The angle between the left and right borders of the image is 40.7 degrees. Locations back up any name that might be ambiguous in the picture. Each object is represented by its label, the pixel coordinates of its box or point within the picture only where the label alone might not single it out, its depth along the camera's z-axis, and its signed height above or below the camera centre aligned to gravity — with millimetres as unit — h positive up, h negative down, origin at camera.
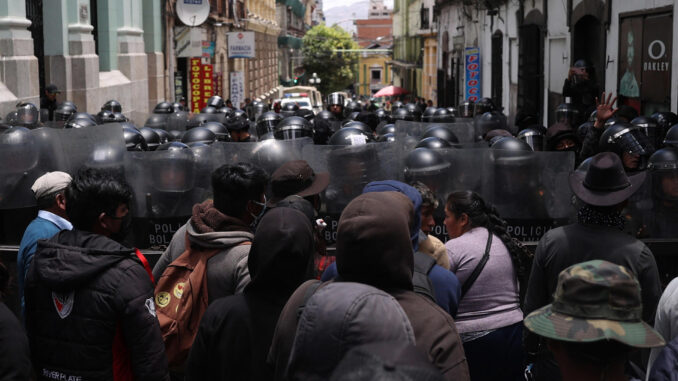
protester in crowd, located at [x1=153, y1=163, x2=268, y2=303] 4016 -587
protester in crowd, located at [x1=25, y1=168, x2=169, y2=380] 3518 -817
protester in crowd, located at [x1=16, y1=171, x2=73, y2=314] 4637 -570
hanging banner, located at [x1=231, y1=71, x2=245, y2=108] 34812 +475
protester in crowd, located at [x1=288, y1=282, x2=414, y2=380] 2396 -602
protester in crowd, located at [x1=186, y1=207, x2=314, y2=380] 3379 -792
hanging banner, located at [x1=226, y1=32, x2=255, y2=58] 34875 +2143
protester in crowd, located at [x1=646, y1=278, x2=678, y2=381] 3375 -818
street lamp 68000 +1384
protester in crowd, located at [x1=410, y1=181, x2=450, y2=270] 4219 -658
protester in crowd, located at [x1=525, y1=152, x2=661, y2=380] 4051 -670
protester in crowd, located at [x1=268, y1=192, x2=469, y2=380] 2838 -533
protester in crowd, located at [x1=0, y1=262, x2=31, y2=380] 3348 -911
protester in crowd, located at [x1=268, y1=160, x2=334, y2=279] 5105 -474
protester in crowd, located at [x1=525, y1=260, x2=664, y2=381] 2438 -615
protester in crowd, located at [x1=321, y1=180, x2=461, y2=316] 3404 -701
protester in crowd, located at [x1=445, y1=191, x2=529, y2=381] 4477 -1021
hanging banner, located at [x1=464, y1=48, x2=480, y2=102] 26672 +670
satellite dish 25562 +2498
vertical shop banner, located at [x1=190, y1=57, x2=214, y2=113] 27484 +503
